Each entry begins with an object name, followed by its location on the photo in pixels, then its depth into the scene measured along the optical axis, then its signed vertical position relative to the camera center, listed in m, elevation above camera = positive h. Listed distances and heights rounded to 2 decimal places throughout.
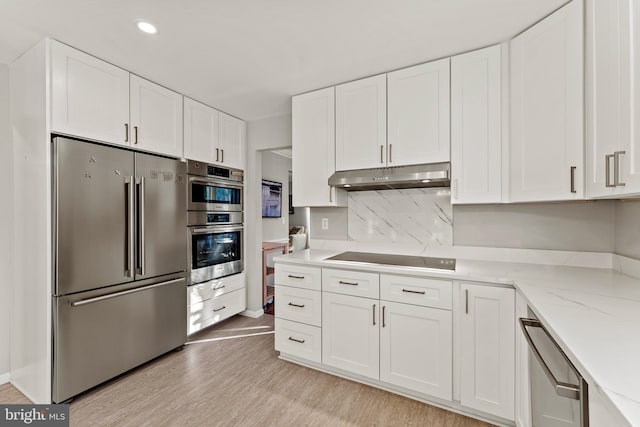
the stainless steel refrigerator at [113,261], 1.89 -0.38
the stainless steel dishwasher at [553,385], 0.84 -0.58
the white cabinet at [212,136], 2.86 +0.86
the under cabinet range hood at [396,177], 2.09 +0.28
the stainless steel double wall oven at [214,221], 2.85 -0.09
